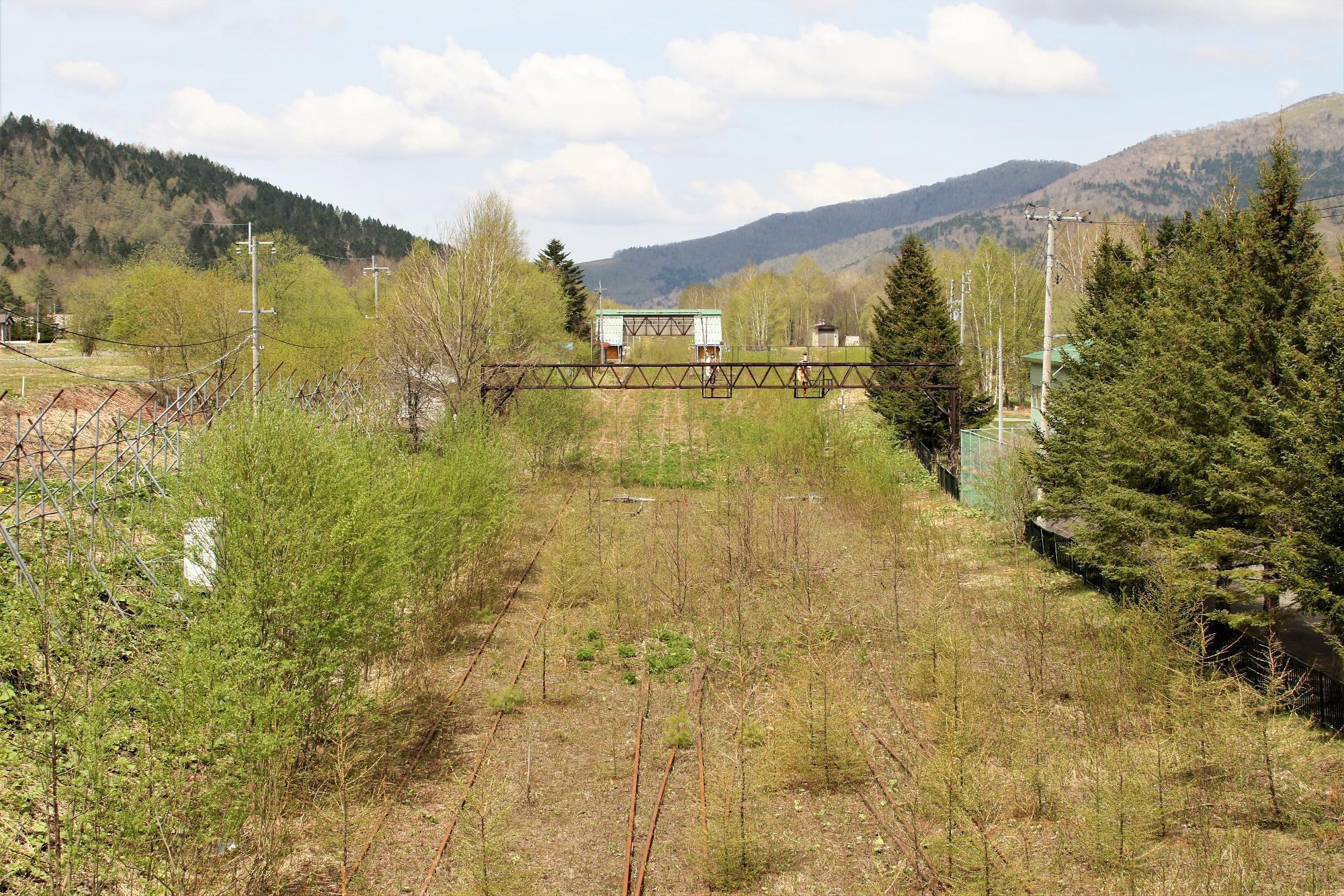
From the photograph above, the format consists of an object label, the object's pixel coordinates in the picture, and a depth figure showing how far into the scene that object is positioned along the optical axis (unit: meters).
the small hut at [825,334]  129.50
